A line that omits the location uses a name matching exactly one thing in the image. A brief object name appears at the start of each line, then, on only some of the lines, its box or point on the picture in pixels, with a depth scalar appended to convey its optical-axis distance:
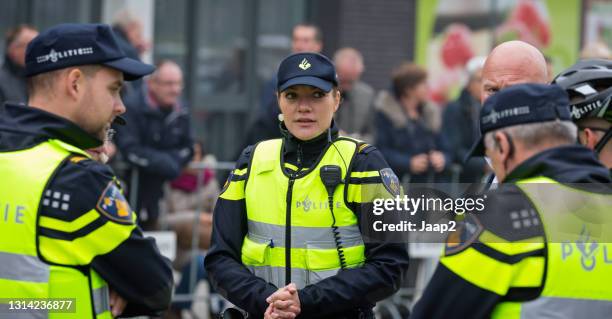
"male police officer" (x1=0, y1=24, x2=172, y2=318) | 5.91
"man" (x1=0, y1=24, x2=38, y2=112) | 13.00
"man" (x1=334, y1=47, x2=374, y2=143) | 15.35
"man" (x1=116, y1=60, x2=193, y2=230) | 13.22
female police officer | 7.22
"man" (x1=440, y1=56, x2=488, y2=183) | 15.41
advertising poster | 21.83
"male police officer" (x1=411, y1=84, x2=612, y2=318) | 5.16
